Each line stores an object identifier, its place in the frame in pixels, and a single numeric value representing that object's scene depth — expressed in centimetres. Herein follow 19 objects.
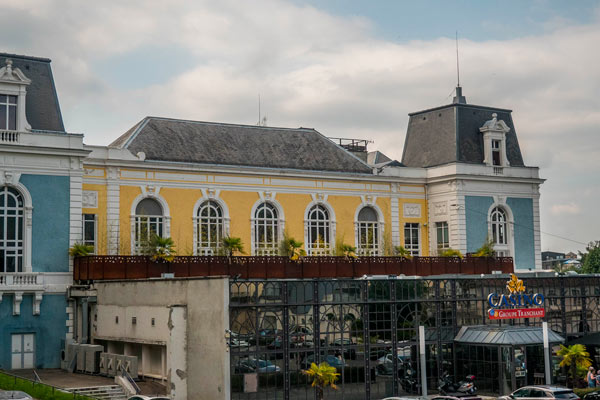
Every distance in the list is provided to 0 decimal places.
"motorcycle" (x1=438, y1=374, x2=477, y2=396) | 4272
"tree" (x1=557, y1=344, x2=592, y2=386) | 4369
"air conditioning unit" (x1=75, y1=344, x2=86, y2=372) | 4572
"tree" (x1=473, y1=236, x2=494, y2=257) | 6119
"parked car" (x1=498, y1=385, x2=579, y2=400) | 3597
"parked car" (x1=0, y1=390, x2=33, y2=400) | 3334
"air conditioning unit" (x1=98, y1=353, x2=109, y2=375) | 4397
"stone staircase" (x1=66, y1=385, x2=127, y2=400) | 3934
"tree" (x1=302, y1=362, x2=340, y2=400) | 3859
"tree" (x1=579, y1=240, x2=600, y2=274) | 10881
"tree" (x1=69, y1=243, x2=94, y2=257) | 4844
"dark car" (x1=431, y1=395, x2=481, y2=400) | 3478
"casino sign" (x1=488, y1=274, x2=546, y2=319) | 4584
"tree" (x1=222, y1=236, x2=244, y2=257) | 5325
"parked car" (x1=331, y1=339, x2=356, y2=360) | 4193
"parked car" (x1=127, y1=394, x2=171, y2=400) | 3454
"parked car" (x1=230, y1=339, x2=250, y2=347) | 3874
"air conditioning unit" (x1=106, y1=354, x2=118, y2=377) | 4319
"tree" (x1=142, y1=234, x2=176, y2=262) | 4953
